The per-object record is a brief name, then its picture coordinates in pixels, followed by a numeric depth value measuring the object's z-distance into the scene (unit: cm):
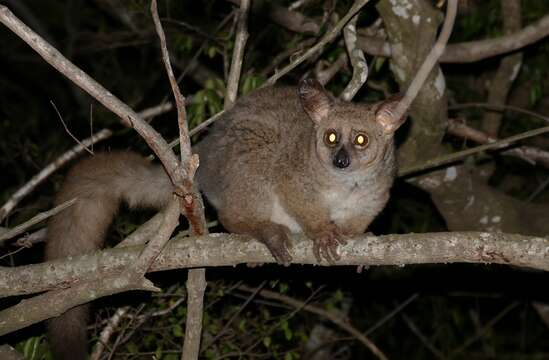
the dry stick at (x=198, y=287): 400
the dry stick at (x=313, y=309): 559
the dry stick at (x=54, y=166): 506
